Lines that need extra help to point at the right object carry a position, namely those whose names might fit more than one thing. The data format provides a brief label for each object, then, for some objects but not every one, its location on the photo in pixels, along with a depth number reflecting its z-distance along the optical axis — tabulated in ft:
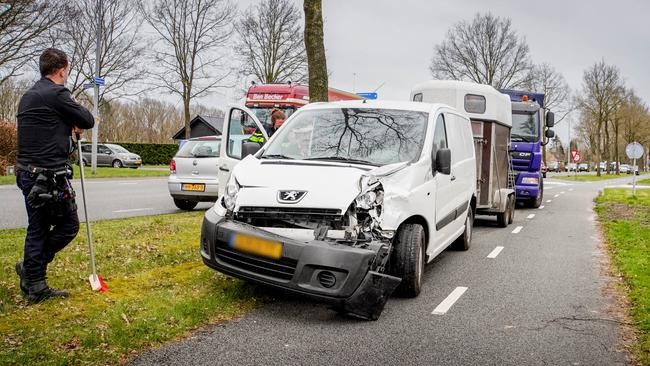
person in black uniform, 15.96
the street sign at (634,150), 81.30
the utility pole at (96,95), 85.87
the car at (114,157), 128.36
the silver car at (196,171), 41.57
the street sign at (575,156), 159.43
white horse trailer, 36.45
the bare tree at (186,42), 123.24
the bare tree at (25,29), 75.46
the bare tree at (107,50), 107.04
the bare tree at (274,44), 135.95
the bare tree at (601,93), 174.50
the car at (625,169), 304.01
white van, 15.79
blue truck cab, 52.49
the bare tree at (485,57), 154.71
